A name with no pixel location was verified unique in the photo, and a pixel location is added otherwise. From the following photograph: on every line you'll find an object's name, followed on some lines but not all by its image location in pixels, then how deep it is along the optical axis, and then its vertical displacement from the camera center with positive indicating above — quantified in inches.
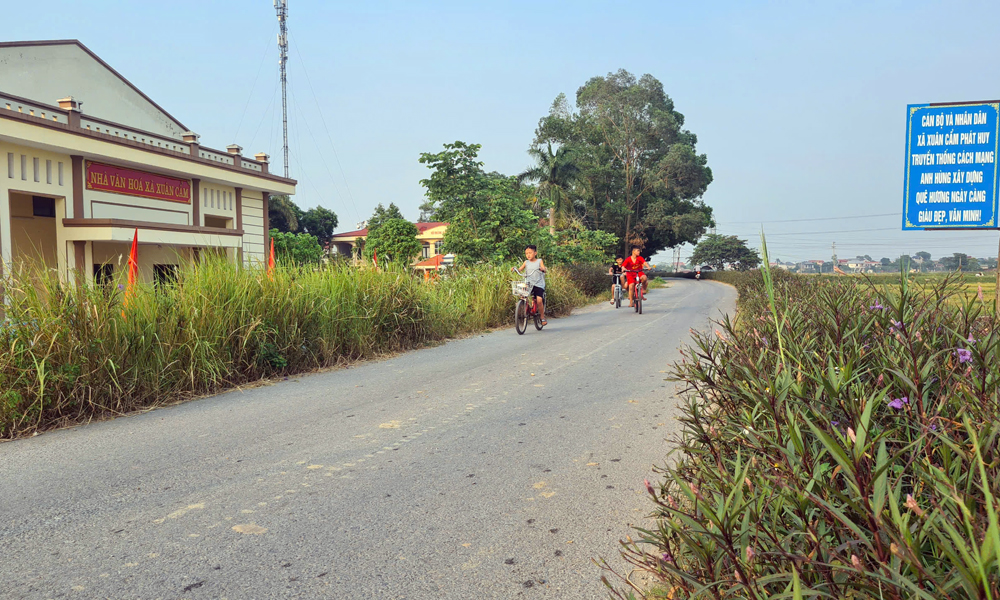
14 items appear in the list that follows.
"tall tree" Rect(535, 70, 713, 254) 2210.9 +375.2
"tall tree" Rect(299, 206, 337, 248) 2396.7 +174.2
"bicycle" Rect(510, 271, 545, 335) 509.7 -26.9
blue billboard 320.8 +57.1
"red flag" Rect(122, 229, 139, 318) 265.0 -2.3
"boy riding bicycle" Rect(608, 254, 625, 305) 772.0 -1.7
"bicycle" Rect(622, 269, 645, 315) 685.3 -28.3
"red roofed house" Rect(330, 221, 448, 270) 2827.3 +148.2
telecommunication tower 1534.2 +569.1
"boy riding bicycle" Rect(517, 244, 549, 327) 530.6 -3.4
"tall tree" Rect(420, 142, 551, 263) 827.4 +80.4
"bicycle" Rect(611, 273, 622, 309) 762.2 -28.2
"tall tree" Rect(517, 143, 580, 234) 1749.5 +266.2
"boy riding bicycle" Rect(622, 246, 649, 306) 693.9 -0.3
